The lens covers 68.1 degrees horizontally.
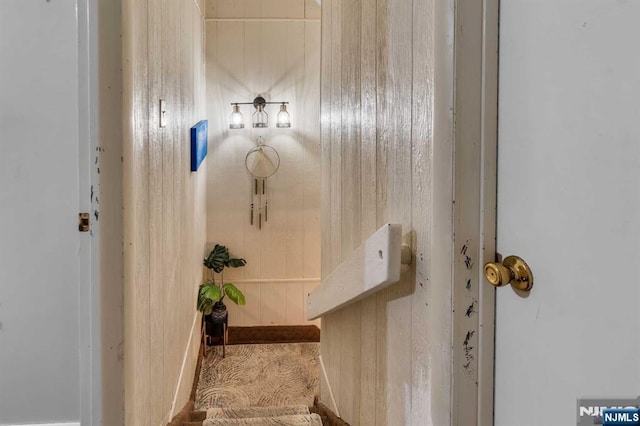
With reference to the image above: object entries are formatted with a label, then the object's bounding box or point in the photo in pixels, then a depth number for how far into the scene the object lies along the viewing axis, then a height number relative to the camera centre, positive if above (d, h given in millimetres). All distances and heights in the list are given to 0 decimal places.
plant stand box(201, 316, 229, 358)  3818 -1144
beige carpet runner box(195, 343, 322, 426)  2430 -1304
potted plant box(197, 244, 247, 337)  3564 -762
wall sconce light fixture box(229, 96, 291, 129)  4160 +714
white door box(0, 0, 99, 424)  1237 +2
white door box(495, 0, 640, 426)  544 -7
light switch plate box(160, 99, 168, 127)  1809 +328
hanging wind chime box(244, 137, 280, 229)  4289 +225
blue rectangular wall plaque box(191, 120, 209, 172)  2963 +346
